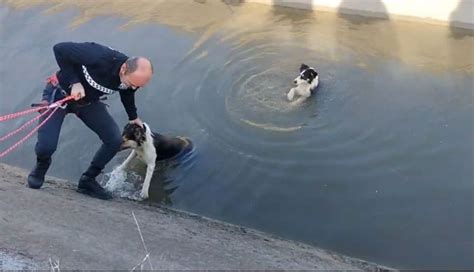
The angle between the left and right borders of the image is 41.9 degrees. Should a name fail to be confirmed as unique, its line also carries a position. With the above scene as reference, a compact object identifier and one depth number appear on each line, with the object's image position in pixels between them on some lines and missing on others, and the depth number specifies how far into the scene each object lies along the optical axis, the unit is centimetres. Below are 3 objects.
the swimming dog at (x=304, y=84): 877
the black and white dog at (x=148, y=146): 736
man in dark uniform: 613
